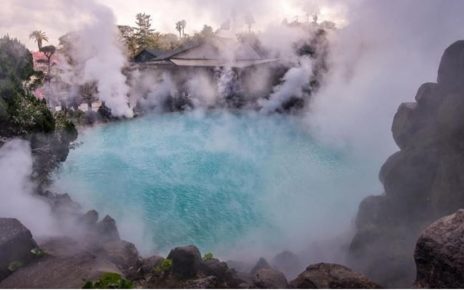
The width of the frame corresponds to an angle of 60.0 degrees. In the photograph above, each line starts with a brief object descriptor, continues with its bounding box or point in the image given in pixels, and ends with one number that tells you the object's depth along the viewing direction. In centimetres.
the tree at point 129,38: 5305
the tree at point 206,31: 5863
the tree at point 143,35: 5497
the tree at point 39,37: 3659
